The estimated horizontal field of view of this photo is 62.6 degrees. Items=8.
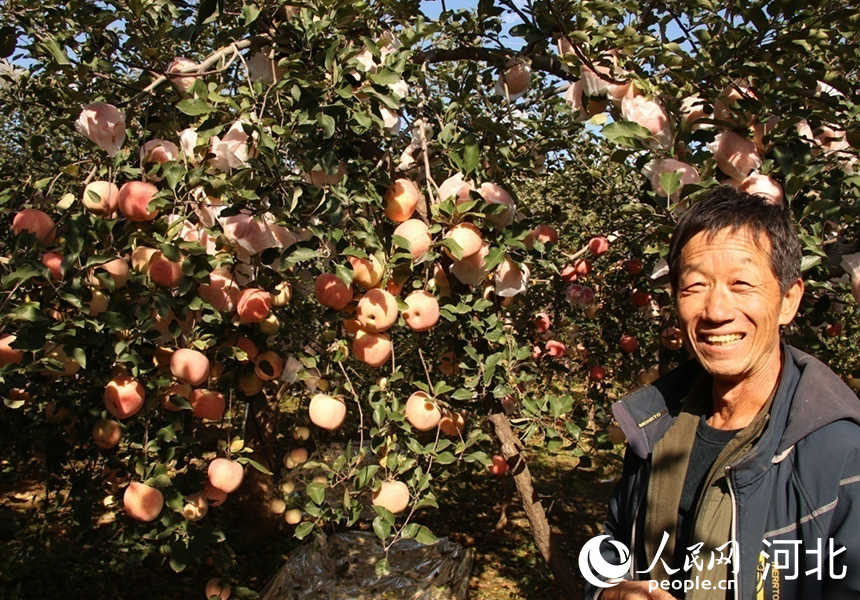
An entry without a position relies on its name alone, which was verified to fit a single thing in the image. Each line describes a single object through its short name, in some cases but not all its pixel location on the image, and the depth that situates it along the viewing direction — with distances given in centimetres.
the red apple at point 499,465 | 297
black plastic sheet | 328
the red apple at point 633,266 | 308
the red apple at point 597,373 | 352
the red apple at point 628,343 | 335
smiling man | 105
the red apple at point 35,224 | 170
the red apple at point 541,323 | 322
